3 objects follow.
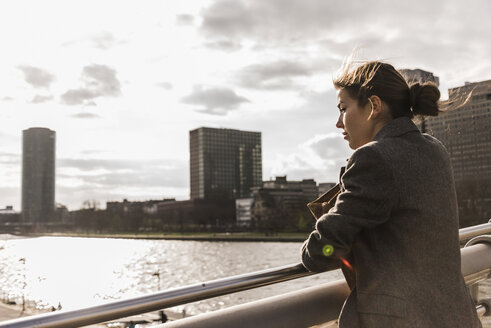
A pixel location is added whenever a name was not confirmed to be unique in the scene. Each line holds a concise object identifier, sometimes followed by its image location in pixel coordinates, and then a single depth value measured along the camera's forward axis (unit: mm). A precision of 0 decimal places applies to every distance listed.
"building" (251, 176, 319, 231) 95438
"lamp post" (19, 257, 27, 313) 49825
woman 1452
